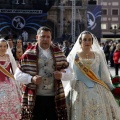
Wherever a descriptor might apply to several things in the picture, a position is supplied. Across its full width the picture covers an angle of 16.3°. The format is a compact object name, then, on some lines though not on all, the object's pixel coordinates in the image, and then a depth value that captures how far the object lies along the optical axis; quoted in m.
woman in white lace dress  5.02
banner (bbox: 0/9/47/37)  33.97
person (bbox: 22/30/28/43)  33.53
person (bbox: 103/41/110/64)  19.77
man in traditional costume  4.48
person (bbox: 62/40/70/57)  15.54
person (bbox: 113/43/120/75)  14.78
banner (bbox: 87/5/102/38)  29.69
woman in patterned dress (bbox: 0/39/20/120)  5.68
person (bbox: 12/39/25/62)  8.14
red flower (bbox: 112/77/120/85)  6.37
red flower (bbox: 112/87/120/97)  5.33
